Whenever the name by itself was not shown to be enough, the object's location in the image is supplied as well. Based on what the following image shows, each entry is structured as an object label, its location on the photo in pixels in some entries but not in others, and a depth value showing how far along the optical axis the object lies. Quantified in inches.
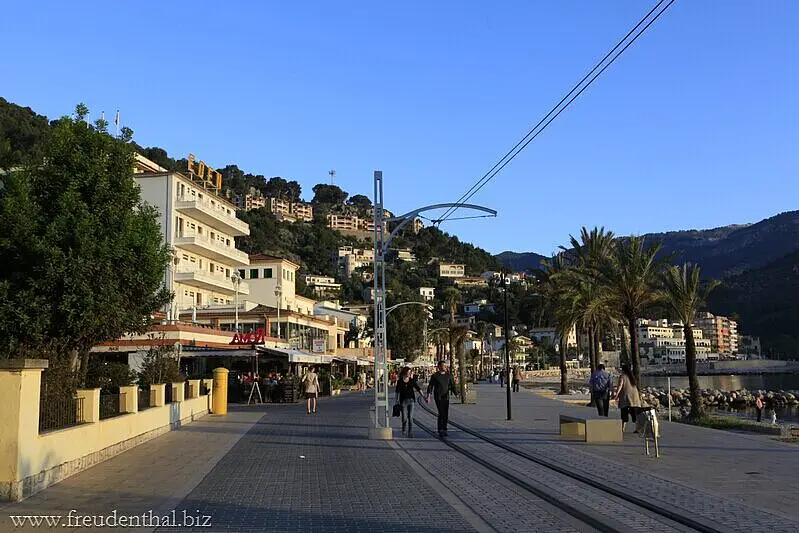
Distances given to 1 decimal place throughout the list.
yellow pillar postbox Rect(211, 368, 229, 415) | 1084.5
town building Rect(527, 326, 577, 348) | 7535.4
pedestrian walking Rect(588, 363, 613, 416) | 862.5
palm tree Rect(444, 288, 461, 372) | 1820.9
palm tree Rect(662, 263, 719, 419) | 1168.2
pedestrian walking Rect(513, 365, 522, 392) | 1820.9
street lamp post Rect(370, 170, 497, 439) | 741.3
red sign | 1530.5
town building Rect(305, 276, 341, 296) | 6412.9
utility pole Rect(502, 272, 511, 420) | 1076.2
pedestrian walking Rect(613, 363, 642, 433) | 670.5
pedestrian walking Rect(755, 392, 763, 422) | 1534.2
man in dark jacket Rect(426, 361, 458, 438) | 742.5
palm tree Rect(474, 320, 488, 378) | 3716.8
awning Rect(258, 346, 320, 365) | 1456.7
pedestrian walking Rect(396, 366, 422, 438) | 764.6
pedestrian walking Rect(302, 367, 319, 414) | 1050.1
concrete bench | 676.7
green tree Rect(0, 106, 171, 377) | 775.7
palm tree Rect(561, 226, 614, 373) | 1720.0
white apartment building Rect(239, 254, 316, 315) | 2817.4
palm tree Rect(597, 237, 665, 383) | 1267.2
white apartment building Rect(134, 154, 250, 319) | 2186.3
